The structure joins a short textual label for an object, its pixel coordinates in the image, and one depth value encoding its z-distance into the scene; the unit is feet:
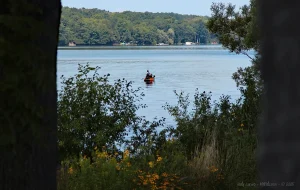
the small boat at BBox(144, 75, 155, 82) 157.37
